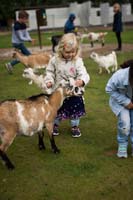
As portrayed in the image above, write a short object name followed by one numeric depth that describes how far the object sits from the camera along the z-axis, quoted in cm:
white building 3409
